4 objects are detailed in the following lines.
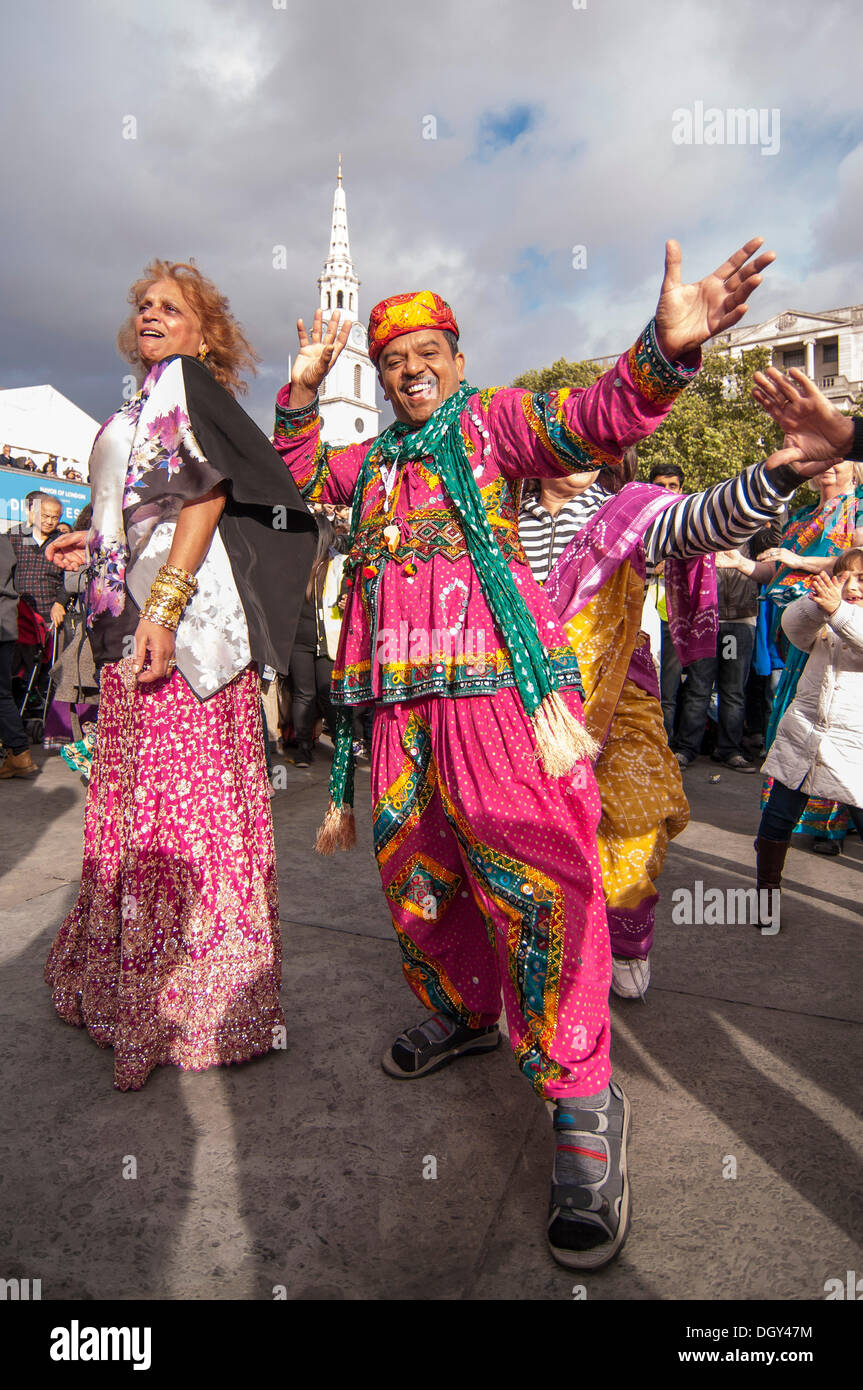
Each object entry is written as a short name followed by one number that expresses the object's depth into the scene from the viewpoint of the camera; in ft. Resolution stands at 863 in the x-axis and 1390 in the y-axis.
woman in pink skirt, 7.48
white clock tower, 207.00
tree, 89.20
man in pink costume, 6.05
